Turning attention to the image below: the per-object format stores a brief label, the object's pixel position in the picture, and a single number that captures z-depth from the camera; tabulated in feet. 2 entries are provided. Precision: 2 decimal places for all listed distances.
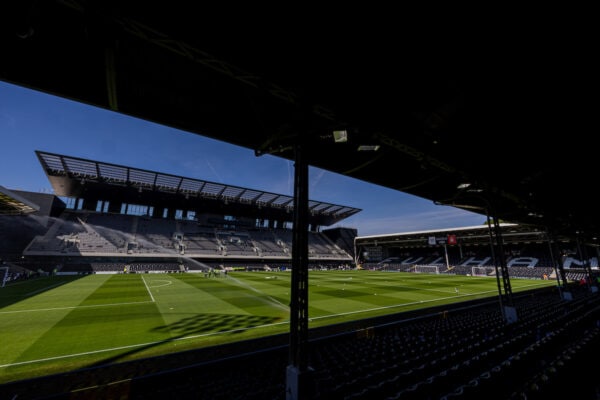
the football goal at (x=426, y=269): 155.36
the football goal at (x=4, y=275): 71.36
